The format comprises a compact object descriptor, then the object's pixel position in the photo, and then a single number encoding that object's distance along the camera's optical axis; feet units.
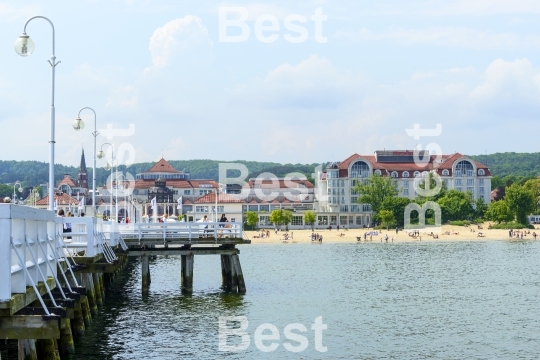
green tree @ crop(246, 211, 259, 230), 497.05
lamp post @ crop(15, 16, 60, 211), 68.95
